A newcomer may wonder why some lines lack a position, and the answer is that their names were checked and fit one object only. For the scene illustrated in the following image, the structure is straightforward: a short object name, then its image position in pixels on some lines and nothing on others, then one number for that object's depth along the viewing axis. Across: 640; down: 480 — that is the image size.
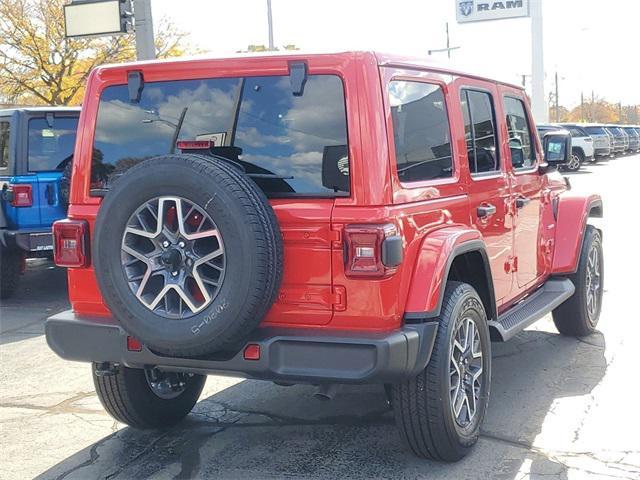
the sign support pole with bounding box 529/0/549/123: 38.62
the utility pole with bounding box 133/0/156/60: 11.98
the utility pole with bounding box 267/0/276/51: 22.05
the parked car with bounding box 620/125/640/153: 40.37
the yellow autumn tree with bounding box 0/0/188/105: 23.89
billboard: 11.97
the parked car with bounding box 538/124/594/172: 29.75
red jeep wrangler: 3.43
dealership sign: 43.19
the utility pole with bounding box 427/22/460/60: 59.41
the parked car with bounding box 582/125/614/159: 32.78
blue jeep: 8.30
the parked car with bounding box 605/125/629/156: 36.19
